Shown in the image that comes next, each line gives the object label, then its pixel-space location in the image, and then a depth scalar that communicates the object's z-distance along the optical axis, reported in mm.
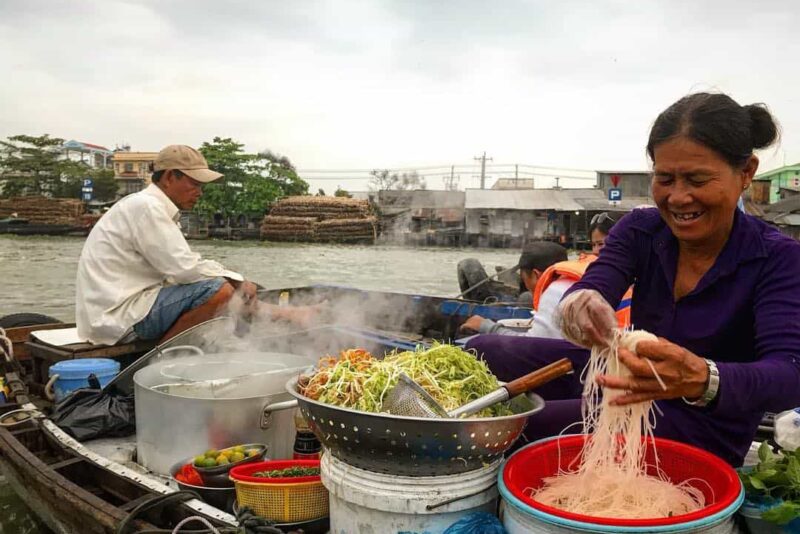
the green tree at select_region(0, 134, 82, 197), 56375
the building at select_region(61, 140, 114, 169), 74938
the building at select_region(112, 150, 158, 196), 65062
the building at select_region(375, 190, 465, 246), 43094
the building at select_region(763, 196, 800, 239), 22109
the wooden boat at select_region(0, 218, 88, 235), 44406
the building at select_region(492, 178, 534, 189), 62072
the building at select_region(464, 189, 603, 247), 40562
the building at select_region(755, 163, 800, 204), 34812
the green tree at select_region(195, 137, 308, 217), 48594
